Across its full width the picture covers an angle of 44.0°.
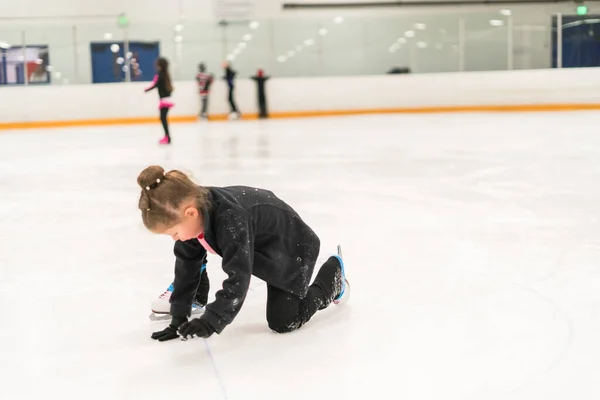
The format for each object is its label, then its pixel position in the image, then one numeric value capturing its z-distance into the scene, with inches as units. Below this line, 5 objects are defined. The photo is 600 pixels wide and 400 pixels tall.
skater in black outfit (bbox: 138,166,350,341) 75.4
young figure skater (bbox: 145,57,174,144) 382.3
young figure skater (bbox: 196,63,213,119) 576.4
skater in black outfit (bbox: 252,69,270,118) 593.3
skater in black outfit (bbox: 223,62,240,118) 593.9
